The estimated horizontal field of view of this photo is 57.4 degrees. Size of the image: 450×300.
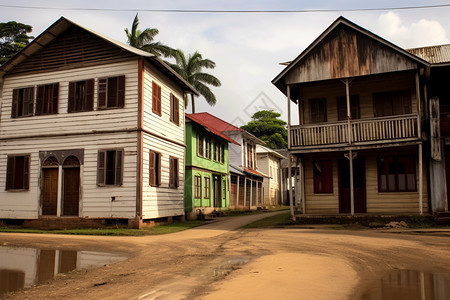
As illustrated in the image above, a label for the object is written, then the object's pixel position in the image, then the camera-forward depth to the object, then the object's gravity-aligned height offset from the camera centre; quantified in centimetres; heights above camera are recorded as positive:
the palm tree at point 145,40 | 3544 +1357
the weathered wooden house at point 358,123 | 1673 +306
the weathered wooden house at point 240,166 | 3325 +275
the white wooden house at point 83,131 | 1684 +288
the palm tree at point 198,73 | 4041 +1228
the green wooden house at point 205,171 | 2386 +170
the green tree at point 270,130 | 6631 +1106
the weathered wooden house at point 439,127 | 1628 +279
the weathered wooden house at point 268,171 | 4356 +288
